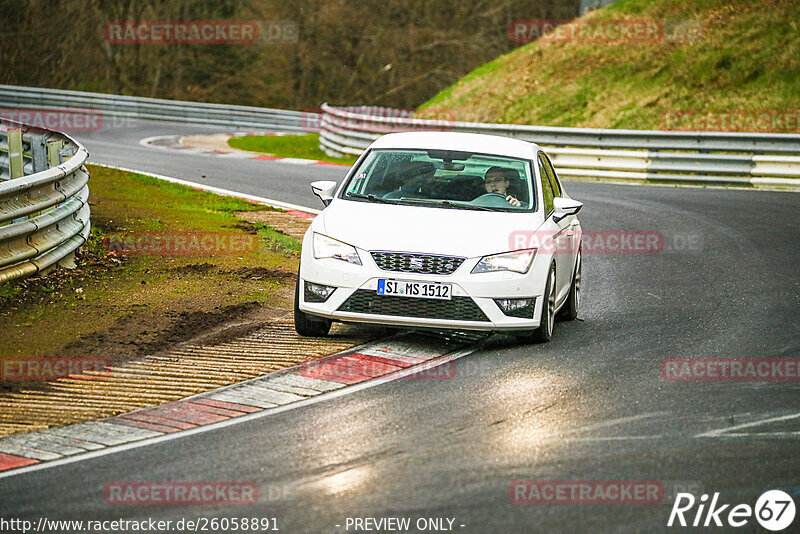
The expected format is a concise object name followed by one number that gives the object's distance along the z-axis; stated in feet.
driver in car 63.57
